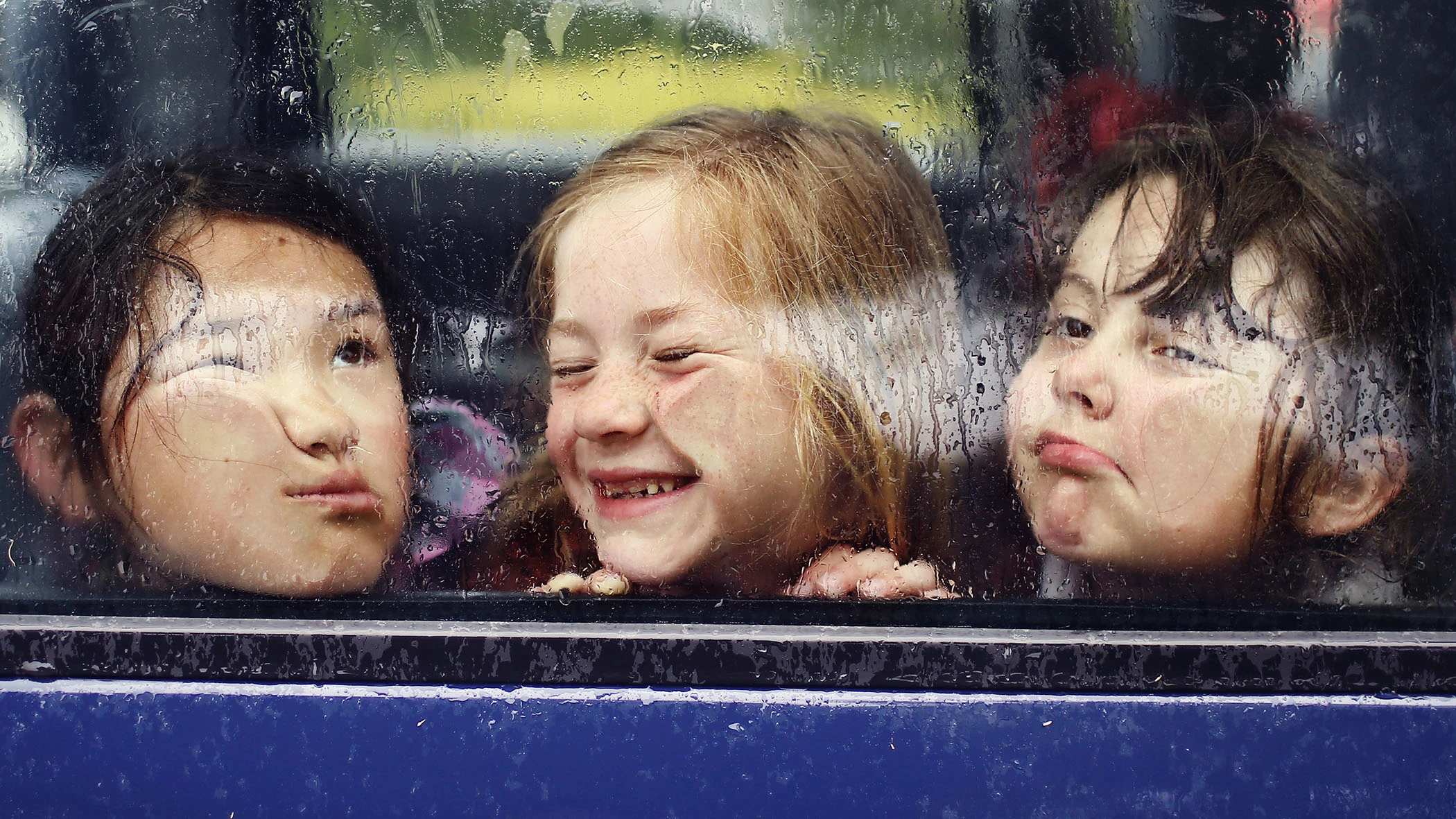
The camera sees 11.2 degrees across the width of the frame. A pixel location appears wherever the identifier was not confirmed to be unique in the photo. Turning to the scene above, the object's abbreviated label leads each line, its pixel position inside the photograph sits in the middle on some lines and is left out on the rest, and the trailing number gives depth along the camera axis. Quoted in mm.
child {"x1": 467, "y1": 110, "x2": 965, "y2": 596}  3061
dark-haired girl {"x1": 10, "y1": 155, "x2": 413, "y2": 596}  3080
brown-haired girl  3046
